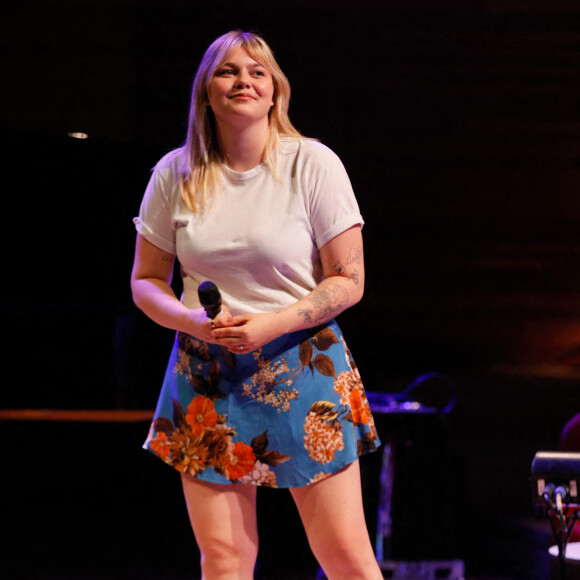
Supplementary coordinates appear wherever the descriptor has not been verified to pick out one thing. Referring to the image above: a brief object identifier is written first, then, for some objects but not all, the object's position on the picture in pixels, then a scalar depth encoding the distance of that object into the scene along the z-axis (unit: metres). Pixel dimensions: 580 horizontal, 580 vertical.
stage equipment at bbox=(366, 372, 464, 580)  6.93
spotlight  8.91
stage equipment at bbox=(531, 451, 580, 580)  5.45
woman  4.92
